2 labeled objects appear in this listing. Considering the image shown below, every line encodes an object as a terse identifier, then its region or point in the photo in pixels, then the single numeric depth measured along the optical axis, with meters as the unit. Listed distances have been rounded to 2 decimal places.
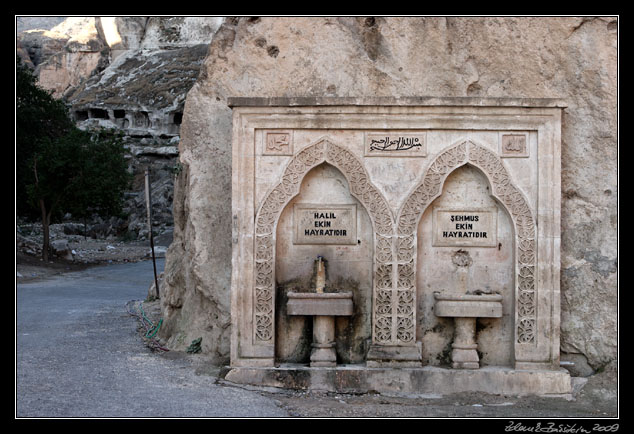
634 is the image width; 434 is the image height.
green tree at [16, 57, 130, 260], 21.84
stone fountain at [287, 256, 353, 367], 7.00
